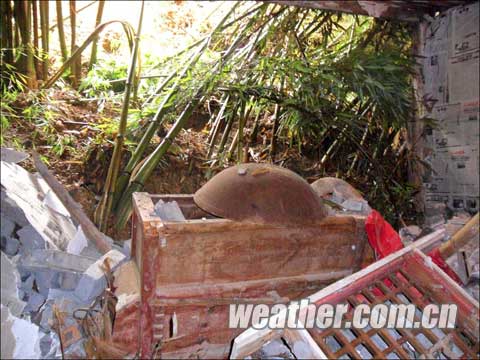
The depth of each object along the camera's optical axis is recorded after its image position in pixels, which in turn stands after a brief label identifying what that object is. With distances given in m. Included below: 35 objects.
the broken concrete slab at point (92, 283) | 2.20
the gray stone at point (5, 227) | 2.22
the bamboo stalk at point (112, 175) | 2.82
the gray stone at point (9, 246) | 2.21
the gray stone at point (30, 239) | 2.24
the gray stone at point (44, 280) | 2.24
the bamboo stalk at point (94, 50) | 3.95
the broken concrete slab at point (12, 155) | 2.45
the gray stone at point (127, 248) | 2.54
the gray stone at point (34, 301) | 2.16
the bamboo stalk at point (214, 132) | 3.67
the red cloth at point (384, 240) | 2.22
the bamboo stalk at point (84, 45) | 3.21
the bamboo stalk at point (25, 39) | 3.04
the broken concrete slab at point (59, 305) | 2.12
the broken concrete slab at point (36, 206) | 2.27
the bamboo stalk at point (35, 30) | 3.14
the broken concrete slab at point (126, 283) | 1.99
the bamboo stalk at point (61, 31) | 3.48
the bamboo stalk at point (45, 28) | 3.20
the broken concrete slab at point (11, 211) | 2.20
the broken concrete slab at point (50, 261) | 2.20
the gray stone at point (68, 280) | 2.28
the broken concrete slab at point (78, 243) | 2.44
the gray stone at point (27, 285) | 2.19
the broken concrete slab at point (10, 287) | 1.98
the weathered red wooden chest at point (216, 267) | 1.95
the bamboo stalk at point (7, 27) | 2.95
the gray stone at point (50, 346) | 2.03
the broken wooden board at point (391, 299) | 1.59
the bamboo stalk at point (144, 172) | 2.90
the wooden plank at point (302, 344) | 1.53
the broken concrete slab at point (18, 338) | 1.83
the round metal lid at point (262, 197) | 2.08
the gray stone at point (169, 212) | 2.12
